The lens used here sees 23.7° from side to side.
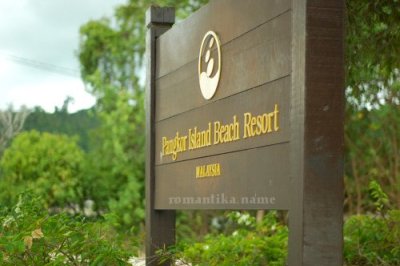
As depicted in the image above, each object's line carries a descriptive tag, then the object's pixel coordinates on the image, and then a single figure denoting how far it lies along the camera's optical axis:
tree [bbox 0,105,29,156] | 29.47
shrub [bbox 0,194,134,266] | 4.53
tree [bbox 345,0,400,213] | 5.92
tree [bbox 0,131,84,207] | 19.45
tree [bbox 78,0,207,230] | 19.38
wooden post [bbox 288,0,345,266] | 3.90
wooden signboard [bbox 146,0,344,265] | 3.93
